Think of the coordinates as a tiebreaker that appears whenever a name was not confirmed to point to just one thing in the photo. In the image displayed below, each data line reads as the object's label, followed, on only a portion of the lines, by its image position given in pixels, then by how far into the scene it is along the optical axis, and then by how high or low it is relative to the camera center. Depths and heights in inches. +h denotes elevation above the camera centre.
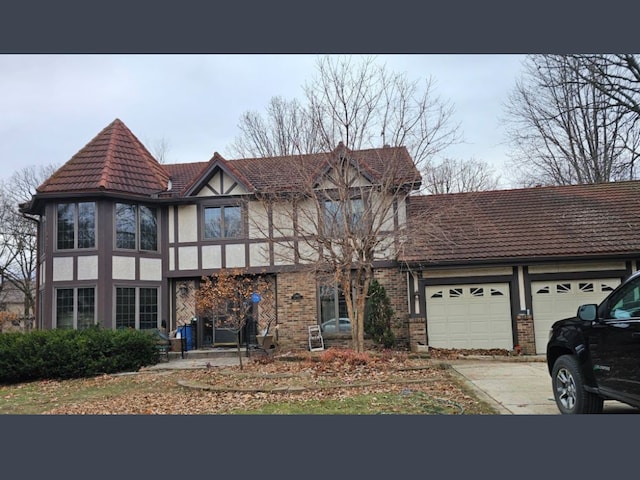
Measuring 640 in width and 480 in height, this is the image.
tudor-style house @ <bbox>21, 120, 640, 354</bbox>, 636.1 +62.8
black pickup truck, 237.9 -28.8
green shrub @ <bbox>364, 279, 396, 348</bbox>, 653.3 -21.4
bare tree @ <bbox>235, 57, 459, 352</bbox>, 550.0 +112.8
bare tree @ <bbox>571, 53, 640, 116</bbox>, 858.8 +336.1
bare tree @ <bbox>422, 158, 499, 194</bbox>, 575.8 +128.6
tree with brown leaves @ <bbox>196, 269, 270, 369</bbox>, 563.8 +11.8
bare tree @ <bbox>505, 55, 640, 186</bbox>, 1026.1 +299.0
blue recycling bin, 698.7 -33.4
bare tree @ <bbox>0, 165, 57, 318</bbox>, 1339.8 +162.5
